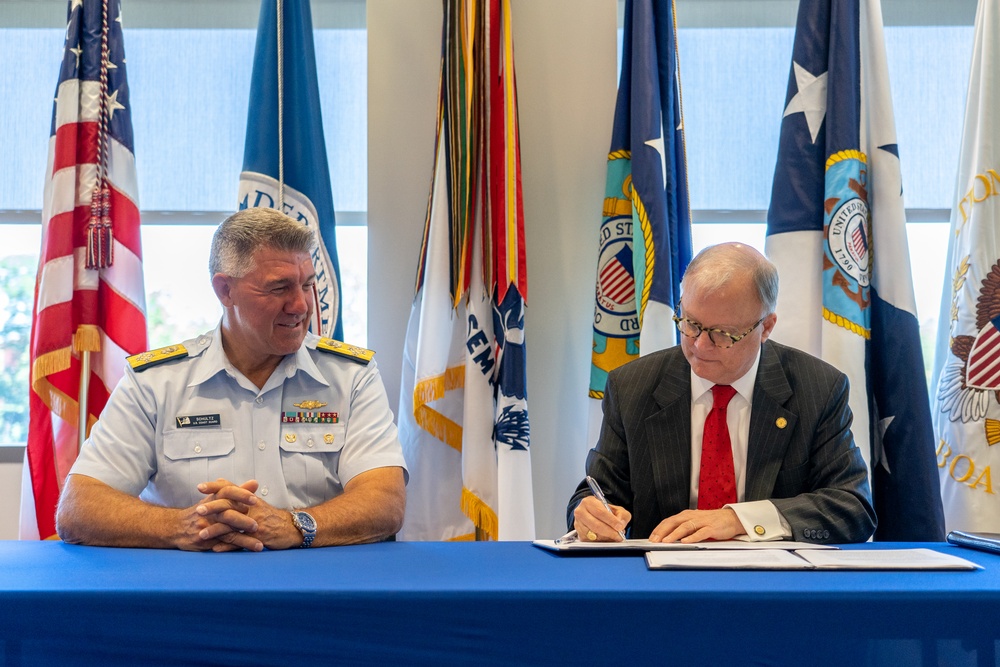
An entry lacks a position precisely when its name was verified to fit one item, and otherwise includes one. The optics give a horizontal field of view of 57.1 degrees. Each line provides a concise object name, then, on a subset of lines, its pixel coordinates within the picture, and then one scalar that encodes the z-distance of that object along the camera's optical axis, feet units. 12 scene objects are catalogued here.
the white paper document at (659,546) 5.53
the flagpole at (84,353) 10.28
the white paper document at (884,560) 4.79
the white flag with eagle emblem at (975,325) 9.56
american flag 10.24
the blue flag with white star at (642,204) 10.06
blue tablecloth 4.18
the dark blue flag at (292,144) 10.55
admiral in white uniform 7.07
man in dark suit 6.73
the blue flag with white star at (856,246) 9.65
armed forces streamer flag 10.12
